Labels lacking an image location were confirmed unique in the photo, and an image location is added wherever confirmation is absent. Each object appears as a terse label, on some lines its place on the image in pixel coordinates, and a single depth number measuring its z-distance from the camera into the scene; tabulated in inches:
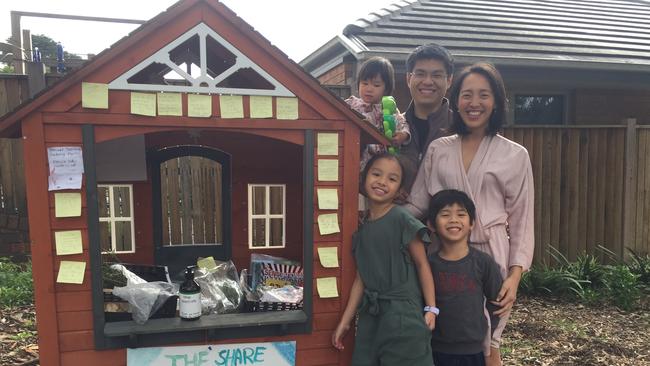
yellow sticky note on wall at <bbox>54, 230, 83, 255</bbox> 78.2
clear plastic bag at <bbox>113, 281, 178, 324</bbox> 85.5
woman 83.2
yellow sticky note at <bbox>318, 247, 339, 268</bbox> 90.3
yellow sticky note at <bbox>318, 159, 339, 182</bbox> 89.2
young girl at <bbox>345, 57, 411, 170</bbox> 109.5
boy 81.4
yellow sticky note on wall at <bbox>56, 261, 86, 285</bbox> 78.3
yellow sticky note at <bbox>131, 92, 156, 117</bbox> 79.0
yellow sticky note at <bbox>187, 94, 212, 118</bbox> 81.5
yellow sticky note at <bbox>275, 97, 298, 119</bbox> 85.7
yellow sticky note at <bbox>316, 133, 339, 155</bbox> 88.9
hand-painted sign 85.1
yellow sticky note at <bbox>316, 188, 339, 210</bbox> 89.2
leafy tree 960.4
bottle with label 86.4
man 101.0
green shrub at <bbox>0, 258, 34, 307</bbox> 166.1
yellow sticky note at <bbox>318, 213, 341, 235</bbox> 89.5
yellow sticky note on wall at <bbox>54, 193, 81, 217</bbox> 77.7
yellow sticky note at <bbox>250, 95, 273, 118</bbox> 84.6
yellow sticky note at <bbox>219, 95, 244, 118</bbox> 83.2
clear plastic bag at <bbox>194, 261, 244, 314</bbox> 96.4
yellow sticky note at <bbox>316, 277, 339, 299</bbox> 90.7
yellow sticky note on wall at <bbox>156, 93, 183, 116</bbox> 80.3
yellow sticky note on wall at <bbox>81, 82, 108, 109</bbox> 76.7
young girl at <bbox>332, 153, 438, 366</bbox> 80.4
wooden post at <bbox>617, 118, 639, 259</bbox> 206.7
